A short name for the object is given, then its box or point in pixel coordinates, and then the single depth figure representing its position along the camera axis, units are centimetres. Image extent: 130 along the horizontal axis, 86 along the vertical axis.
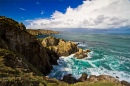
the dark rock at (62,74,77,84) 2027
